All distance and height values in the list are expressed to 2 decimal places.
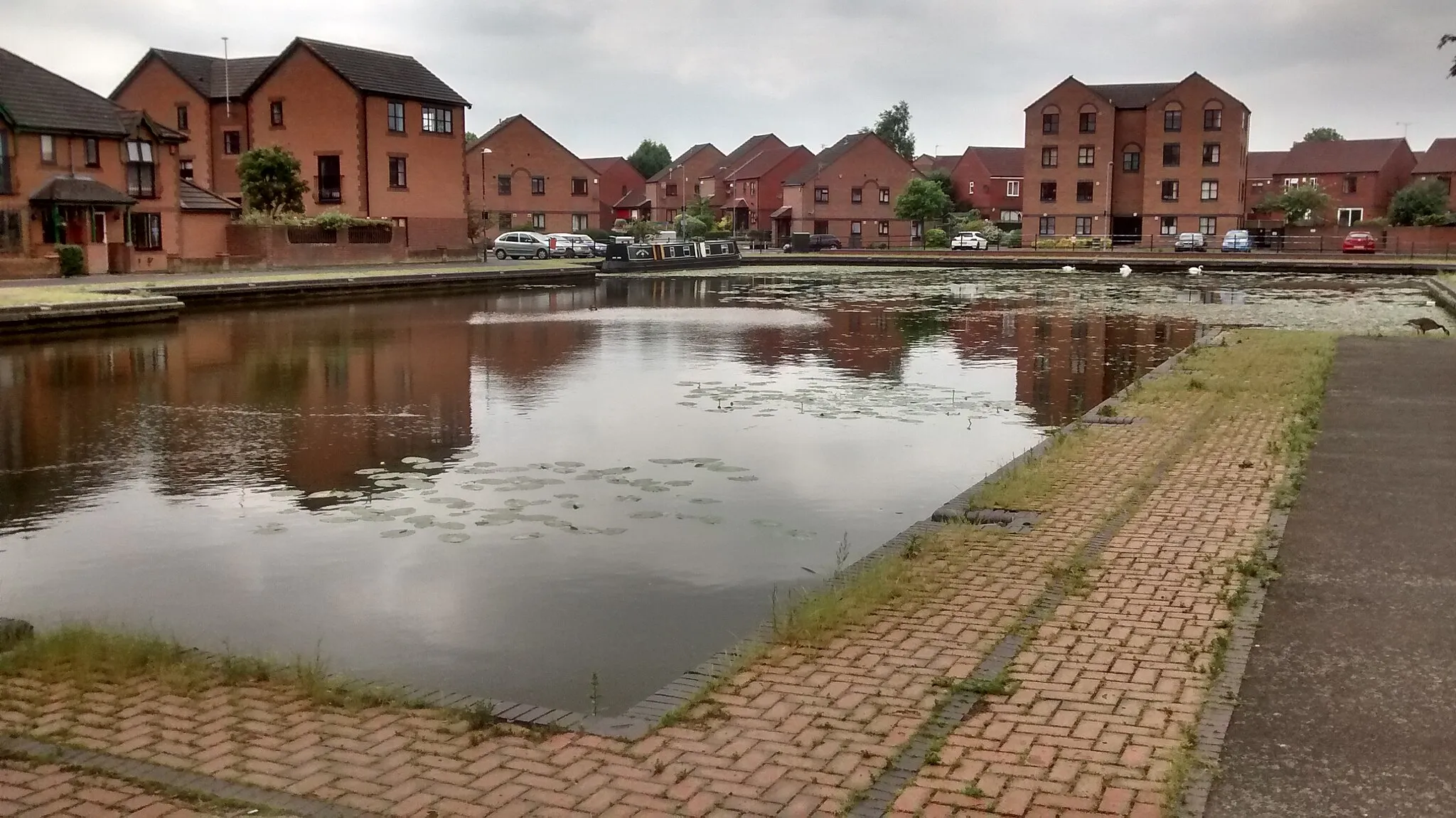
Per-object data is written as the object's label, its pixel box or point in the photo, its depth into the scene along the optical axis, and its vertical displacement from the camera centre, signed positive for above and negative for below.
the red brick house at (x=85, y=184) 44.22 +3.25
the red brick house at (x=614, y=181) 123.56 +8.96
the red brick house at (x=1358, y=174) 105.38 +8.26
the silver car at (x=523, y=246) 67.62 +1.44
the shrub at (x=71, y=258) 43.03 +0.50
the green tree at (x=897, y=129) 151.62 +17.10
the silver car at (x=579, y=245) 71.86 +1.62
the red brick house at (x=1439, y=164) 105.56 +9.11
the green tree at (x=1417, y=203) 87.50 +4.86
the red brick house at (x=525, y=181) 87.31 +6.40
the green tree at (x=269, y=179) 55.66 +4.06
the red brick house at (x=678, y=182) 118.69 +8.45
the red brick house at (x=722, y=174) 115.56 +9.10
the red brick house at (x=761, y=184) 107.31 +7.50
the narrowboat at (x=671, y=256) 60.41 +0.86
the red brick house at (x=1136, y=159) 88.25 +7.94
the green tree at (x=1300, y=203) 95.25 +5.30
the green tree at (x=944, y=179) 115.69 +8.51
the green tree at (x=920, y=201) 92.69 +5.23
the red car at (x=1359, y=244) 73.50 +1.72
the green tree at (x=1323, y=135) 173.62 +18.84
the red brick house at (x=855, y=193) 96.44 +6.02
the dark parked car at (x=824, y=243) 89.62 +2.17
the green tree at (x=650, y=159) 156.50 +14.01
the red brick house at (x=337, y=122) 60.41 +7.27
